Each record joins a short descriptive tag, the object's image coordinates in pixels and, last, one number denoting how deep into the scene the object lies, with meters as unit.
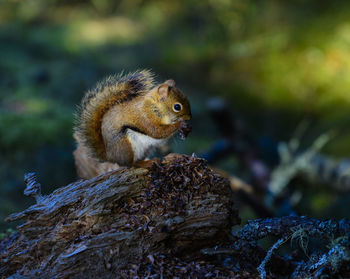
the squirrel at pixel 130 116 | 5.42
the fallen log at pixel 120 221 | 4.25
